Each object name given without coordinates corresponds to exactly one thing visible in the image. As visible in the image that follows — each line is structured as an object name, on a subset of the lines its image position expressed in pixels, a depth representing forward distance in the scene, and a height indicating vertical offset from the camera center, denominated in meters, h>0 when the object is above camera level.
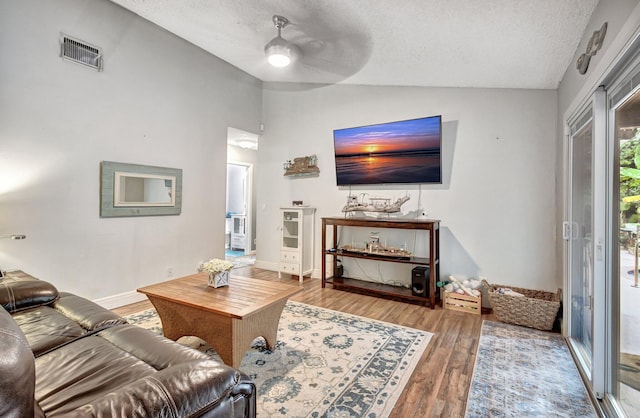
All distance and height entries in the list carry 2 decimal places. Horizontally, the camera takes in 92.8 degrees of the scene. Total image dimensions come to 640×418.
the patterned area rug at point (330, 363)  1.77 -1.11
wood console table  3.43 -0.58
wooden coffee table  1.98 -0.71
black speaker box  3.57 -0.82
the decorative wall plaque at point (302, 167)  4.81 +0.71
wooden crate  3.30 -1.00
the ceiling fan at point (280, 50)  3.32 +1.77
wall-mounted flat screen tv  3.73 +0.79
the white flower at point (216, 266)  2.41 -0.46
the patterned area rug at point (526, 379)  1.76 -1.12
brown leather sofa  0.72 -0.65
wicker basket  2.82 -0.91
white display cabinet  4.65 -0.48
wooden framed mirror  3.35 +0.22
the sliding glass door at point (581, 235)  2.20 -0.17
